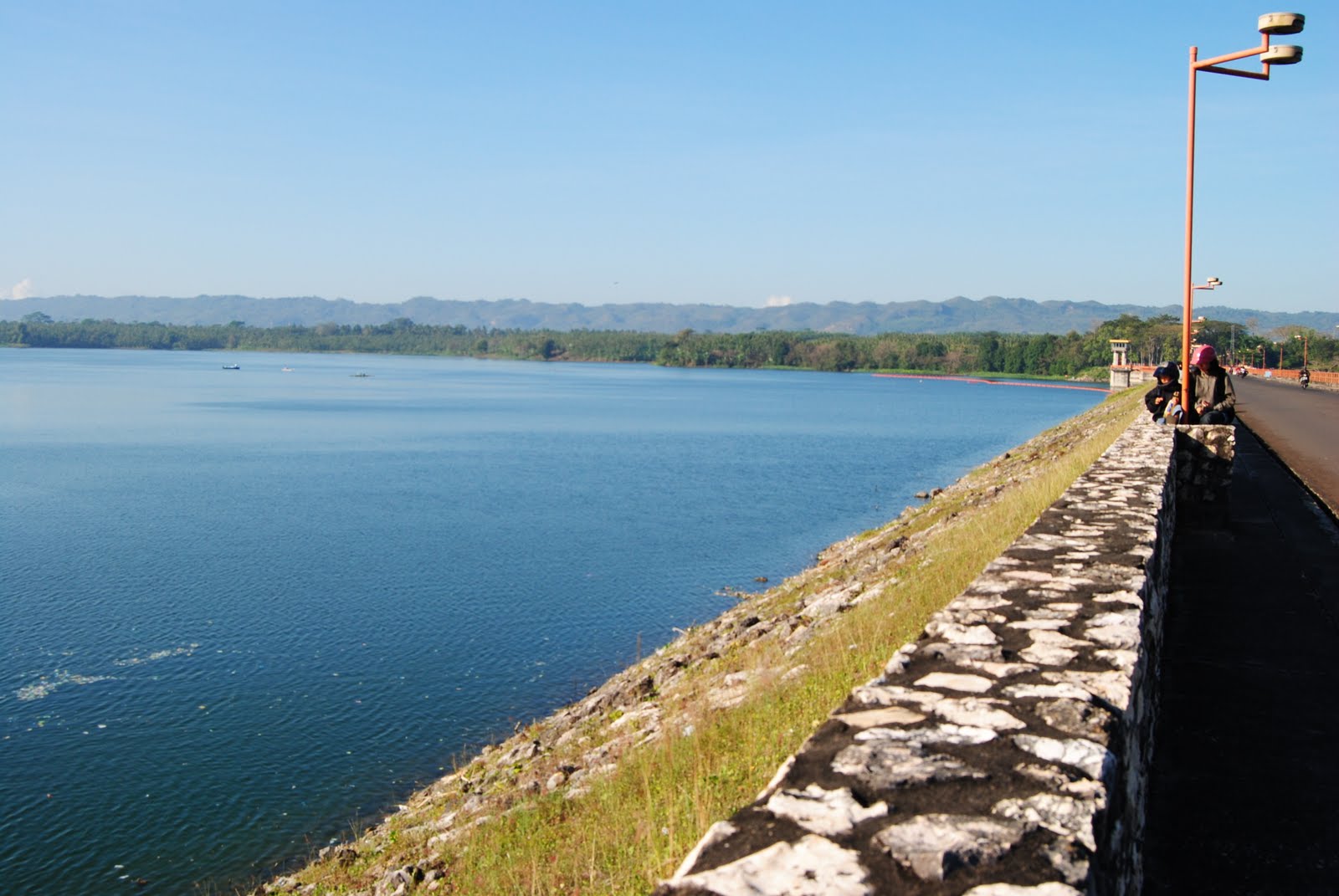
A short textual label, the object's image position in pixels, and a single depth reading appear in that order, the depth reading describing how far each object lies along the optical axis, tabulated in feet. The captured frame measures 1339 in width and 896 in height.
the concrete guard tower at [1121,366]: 310.65
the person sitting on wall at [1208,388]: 50.03
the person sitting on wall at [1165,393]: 61.57
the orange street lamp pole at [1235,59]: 44.52
